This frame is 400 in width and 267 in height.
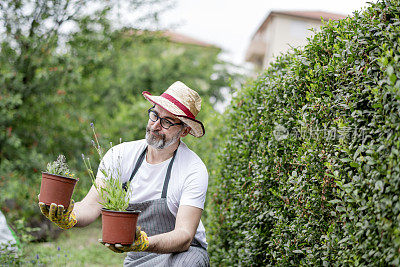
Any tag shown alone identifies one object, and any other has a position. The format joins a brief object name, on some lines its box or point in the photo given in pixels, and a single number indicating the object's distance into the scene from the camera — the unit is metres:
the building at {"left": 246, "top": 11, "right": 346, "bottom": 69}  19.53
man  2.80
